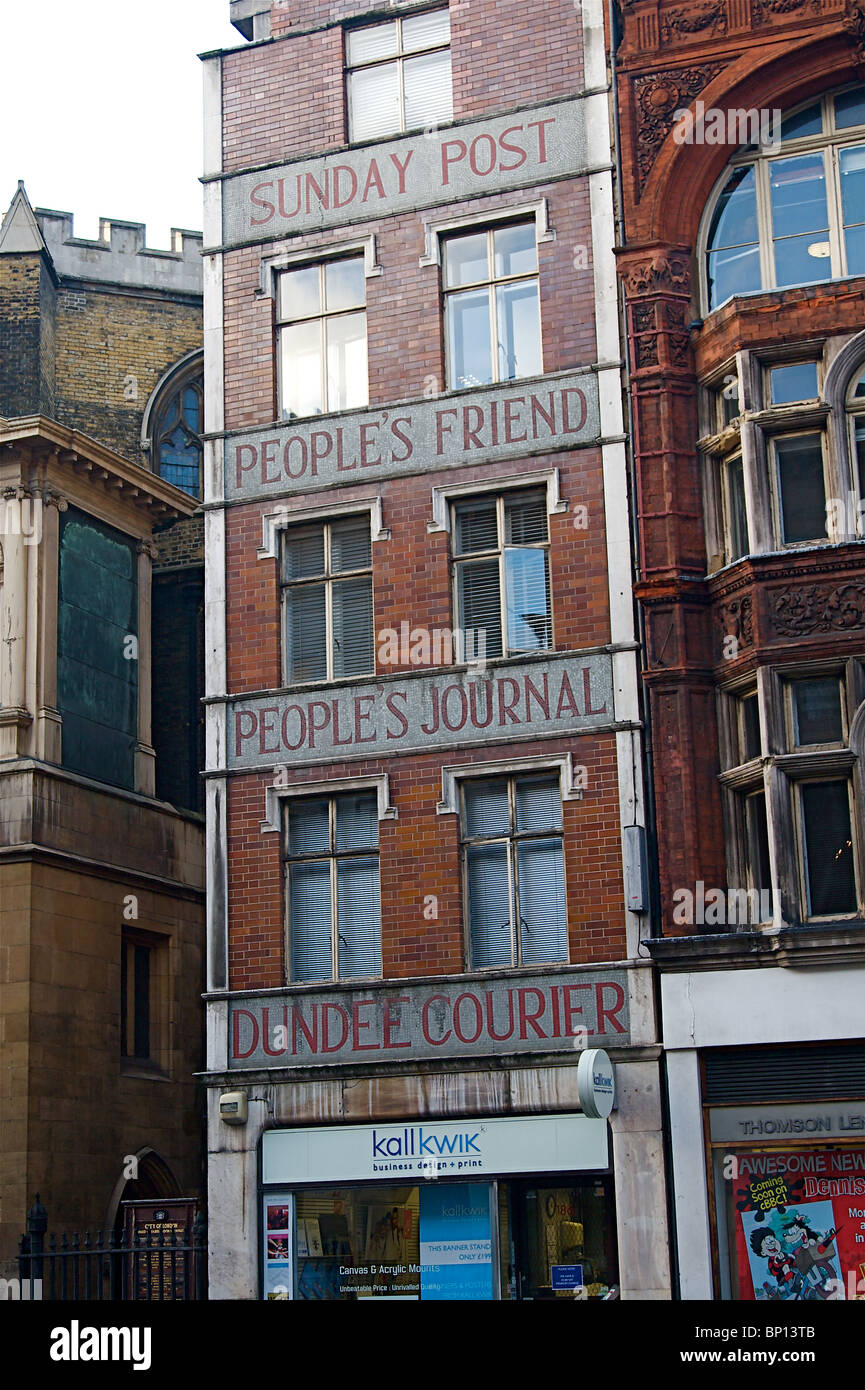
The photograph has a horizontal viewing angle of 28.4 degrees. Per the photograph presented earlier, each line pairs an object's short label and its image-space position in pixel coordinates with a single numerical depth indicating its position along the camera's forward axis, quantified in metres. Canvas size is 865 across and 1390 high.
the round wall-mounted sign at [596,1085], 18.03
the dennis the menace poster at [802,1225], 17.81
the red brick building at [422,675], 19.50
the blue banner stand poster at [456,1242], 19.09
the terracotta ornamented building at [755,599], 18.27
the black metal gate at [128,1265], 19.97
